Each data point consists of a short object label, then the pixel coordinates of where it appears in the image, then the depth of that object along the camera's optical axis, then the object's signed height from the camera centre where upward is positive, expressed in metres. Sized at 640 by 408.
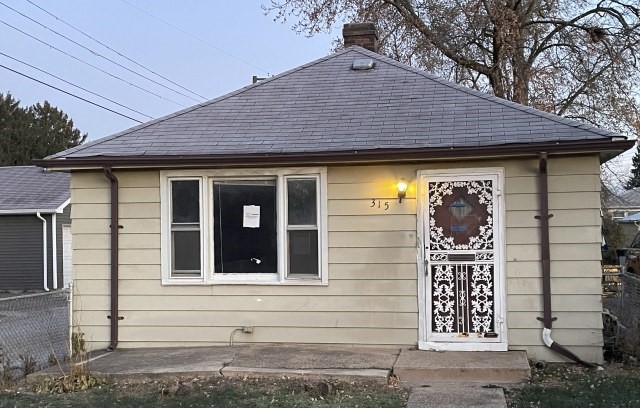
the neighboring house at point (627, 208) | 21.58 +0.83
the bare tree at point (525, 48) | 19.64 +5.60
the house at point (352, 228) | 7.55 +0.03
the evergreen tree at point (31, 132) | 38.66 +6.16
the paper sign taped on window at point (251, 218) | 8.39 +0.17
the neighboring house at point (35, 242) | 20.73 -0.24
